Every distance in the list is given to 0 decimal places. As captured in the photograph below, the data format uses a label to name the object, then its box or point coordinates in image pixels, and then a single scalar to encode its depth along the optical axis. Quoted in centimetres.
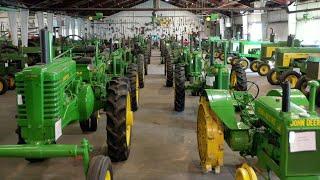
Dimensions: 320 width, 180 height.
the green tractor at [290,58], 833
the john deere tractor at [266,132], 216
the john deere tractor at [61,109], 258
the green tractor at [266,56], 1059
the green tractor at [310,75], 662
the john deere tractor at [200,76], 497
